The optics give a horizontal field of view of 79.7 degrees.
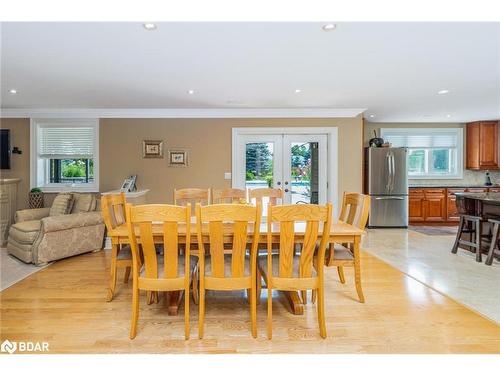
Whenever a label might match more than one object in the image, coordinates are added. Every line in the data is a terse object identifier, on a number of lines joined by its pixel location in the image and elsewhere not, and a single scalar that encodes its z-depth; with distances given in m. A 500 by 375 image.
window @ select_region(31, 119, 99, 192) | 5.09
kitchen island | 3.85
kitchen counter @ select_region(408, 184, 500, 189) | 6.41
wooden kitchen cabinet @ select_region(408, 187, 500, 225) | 6.40
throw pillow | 4.42
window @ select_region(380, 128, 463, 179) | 6.87
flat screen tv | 5.02
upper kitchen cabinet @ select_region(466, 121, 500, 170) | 6.45
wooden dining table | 2.25
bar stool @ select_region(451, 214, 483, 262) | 3.87
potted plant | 4.93
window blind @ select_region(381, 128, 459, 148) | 6.88
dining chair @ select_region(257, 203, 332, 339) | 1.93
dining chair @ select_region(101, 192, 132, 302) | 2.43
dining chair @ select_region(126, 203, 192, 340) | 1.90
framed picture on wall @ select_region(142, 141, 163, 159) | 5.07
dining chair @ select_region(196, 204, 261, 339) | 1.89
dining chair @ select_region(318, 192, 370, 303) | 2.57
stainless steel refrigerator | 5.96
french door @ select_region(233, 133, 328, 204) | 5.24
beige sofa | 3.68
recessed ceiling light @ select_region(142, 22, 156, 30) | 2.17
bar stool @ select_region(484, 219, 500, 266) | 3.64
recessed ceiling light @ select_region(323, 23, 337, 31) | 2.17
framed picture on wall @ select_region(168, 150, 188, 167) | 5.10
